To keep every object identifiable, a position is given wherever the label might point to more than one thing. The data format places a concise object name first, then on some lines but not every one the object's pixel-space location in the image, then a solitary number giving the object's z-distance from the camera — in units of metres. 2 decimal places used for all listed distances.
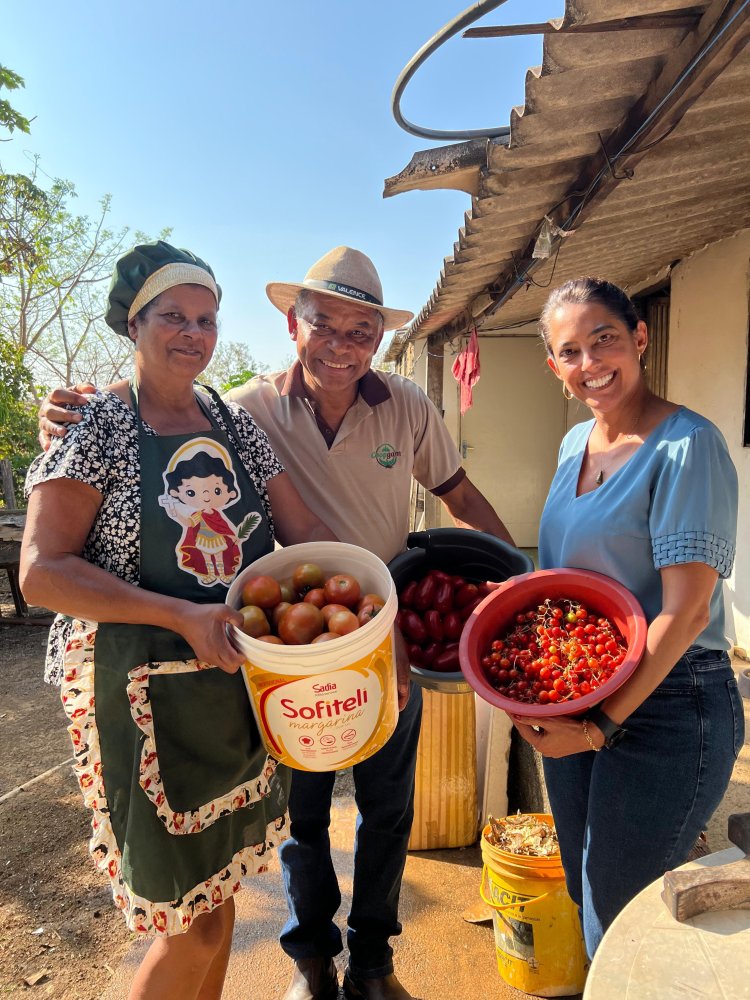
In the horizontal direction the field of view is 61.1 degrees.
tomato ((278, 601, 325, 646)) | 1.43
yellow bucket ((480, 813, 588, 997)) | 2.16
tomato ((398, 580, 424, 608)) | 2.02
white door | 8.32
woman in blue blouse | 1.39
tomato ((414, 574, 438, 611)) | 2.00
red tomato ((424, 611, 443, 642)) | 1.92
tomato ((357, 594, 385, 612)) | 1.54
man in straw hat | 2.09
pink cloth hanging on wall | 5.79
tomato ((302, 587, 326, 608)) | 1.54
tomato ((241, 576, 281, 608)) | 1.48
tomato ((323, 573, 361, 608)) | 1.56
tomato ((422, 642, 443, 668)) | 1.87
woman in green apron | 1.38
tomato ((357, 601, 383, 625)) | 1.50
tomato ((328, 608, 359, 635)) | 1.43
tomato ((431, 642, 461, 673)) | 1.82
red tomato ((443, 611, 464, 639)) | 1.91
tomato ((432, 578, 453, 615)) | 1.98
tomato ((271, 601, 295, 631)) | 1.47
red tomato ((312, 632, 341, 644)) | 1.41
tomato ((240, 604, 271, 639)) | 1.41
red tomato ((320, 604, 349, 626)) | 1.48
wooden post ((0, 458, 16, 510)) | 10.88
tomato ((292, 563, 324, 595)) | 1.63
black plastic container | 2.08
